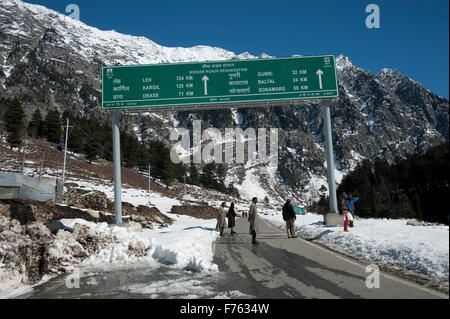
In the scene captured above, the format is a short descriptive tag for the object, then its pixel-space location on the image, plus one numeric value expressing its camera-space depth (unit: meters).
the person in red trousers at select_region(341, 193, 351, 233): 10.79
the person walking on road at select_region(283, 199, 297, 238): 12.20
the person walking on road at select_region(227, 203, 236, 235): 16.20
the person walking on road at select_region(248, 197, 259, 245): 11.35
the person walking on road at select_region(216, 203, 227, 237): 15.02
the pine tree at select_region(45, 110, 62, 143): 71.20
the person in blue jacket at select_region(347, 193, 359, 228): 13.60
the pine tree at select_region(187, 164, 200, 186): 97.25
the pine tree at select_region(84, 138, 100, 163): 59.62
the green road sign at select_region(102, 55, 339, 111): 14.02
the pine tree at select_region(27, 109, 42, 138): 73.18
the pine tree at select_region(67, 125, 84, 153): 65.19
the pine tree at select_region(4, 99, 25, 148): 55.52
